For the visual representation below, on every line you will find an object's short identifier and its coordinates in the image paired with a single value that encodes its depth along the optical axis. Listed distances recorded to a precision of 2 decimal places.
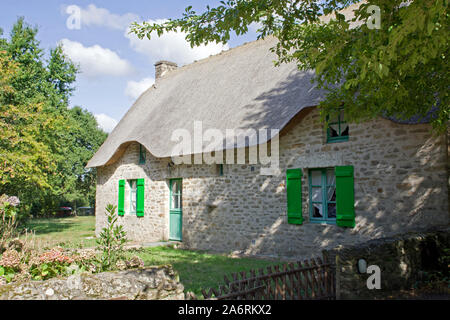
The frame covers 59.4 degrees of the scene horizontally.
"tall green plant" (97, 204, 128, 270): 4.09
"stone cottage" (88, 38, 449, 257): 7.48
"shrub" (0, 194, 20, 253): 5.50
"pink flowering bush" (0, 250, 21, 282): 3.82
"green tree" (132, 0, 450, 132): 3.65
